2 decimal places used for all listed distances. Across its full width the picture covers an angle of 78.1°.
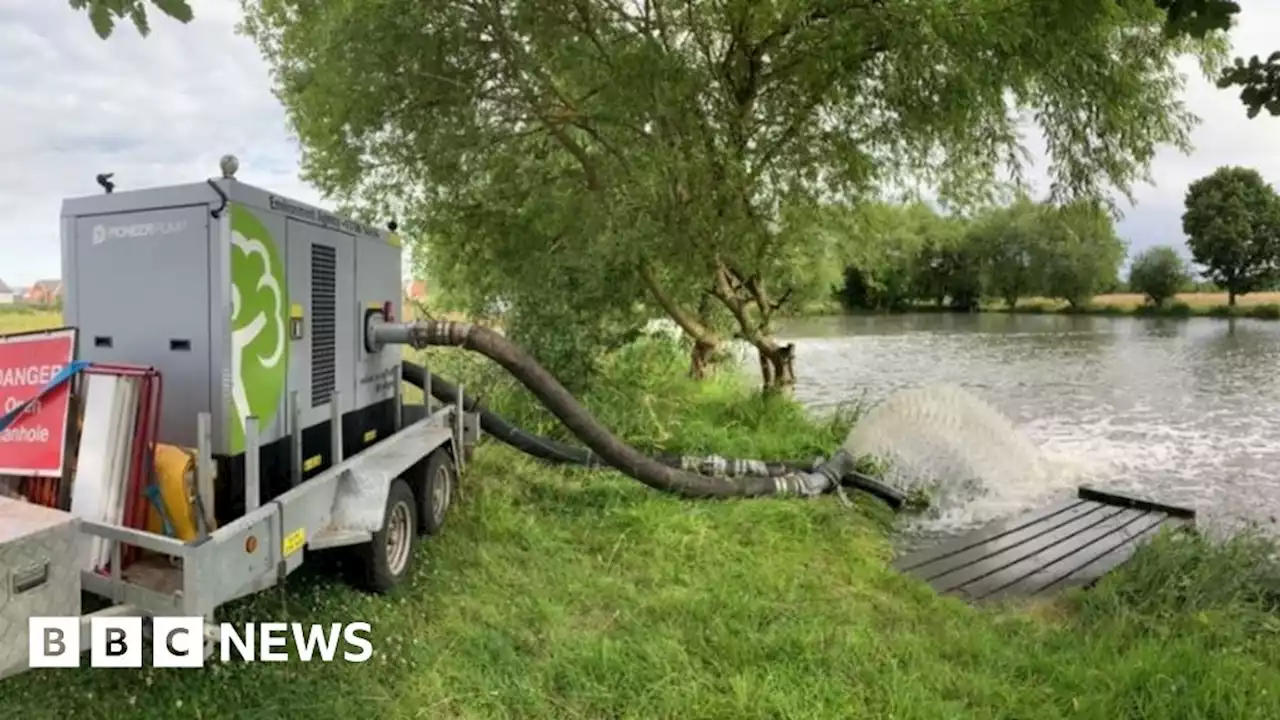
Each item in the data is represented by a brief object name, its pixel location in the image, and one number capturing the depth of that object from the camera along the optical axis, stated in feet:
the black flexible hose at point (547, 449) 19.22
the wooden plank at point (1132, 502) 22.67
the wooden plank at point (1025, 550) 16.84
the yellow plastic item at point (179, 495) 9.66
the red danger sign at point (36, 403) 9.61
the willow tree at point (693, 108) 21.06
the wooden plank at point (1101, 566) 16.79
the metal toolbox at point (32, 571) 7.71
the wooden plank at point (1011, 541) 17.47
